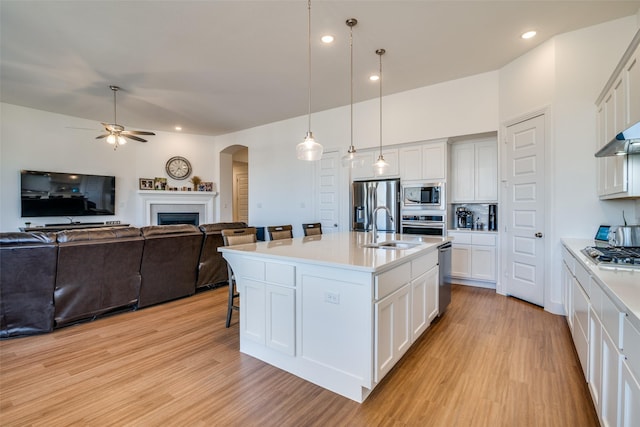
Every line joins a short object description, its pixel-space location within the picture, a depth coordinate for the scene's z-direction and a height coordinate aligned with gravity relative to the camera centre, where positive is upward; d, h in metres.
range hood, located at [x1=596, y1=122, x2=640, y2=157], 1.83 +0.48
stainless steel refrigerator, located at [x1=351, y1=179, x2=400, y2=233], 4.99 +0.19
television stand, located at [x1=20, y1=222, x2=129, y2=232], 5.38 -0.24
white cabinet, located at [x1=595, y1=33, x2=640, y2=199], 2.06 +0.75
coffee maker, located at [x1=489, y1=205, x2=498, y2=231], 4.57 -0.08
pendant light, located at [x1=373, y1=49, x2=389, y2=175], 3.60 +0.59
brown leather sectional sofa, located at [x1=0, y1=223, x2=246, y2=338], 2.69 -0.61
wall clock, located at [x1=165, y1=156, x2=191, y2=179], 7.41 +1.18
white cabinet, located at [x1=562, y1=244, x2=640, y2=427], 1.10 -0.66
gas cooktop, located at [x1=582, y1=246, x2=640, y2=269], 1.75 -0.28
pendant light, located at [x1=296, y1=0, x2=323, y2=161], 2.58 +0.56
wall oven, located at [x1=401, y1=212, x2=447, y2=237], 4.55 -0.17
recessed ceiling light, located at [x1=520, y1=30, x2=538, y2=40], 3.23 +1.98
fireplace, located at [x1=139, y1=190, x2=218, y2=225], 6.99 +0.21
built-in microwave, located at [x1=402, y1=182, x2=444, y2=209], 4.53 +0.28
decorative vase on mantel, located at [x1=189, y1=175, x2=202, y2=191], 7.60 +0.84
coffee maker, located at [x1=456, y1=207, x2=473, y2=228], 4.79 -0.08
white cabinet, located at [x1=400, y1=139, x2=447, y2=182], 4.57 +0.83
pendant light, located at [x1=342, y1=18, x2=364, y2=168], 3.32 +0.64
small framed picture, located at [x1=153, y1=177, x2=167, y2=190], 7.10 +0.74
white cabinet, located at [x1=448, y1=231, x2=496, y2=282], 4.23 -0.63
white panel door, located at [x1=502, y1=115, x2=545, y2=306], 3.51 +0.03
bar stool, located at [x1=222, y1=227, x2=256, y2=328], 2.91 -0.25
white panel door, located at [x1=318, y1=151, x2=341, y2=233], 5.74 +0.43
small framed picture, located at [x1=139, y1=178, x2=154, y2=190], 6.95 +0.73
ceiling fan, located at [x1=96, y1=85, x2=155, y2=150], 4.67 +1.33
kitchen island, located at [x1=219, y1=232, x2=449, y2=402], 1.82 -0.66
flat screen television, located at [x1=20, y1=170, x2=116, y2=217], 5.53 +0.41
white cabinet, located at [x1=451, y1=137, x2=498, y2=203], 4.52 +0.67
